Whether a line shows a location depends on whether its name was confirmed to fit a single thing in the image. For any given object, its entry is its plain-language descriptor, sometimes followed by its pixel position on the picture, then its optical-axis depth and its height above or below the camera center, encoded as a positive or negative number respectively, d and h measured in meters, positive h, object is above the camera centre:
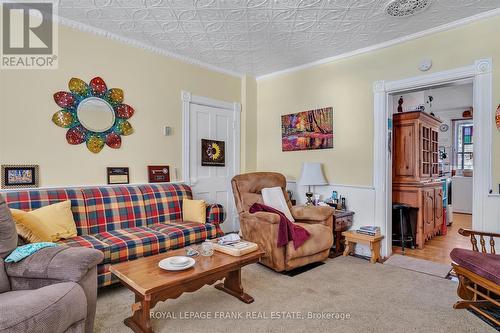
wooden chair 2.04 -0.84
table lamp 3.92 -0.15
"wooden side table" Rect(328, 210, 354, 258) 3.55 -0.77
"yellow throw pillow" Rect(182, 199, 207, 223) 3.36 -0.54
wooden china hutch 4.02 -0.07
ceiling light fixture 2.67 +1.49
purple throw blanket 2.88 -0.69
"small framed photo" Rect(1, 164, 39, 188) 2.72 -0.11
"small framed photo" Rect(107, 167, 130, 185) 3.36 -0.12
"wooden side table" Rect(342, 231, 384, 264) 3.36 -0.89
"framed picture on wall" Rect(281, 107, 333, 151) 4.05 +0.52
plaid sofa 2.57 -0.58
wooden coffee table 1.76 -0.72
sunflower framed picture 4.28 +0.18
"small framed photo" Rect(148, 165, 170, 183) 3.70 -0.11
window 7.01 +0.49
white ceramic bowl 2.00 -0.67
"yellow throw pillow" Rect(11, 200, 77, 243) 2.24 -0.48
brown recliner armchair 2.93 -0.67
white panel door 4.18 +0.08
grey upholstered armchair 1.34 -0.65
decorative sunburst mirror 3.07 +0.56
